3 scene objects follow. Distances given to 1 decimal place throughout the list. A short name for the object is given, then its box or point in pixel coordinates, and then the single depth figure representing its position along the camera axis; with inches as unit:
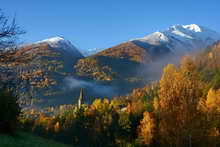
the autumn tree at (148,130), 2150.6
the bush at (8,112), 985.5
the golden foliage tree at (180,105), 1063.6
